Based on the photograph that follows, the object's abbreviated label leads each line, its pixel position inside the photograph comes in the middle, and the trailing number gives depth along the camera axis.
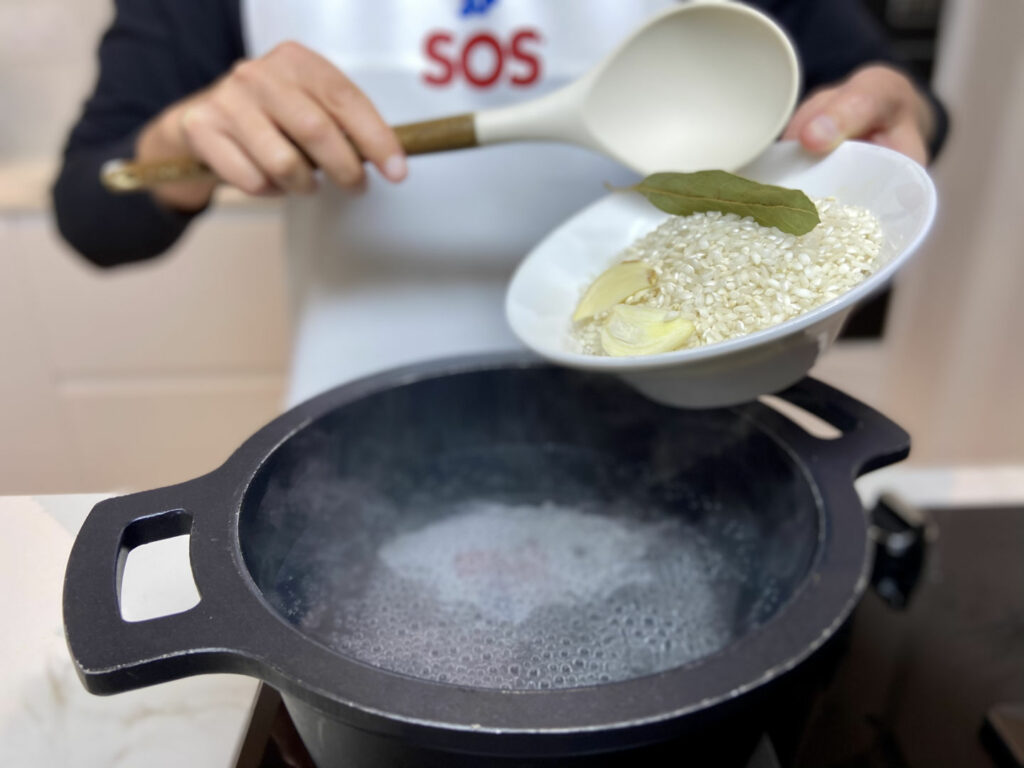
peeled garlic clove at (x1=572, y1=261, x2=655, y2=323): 0.41
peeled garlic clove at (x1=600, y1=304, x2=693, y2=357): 0.38
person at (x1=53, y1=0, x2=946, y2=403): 0.76
